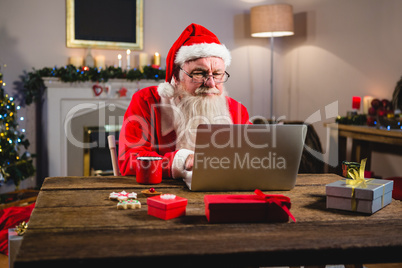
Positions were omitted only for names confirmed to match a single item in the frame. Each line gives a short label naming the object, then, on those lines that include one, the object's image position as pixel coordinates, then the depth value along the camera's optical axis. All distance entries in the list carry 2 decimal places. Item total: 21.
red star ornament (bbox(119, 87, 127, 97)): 4.24
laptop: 1.17
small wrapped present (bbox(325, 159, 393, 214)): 1.09
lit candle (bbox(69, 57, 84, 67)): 4.20
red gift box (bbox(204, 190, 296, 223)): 1.00
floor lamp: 4.33
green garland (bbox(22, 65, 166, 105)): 4.01
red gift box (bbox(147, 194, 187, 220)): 1.03
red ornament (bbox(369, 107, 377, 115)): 3.48
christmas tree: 3.54
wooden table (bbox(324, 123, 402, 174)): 3.17
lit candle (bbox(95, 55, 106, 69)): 4.23
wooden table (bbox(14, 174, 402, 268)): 0.79
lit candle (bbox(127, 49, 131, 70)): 4.29
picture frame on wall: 4.28
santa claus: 1.96
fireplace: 4.07
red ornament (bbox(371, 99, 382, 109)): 3.49
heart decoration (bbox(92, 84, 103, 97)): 4.14
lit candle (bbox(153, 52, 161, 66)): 4.44
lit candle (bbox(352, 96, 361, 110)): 3.59
